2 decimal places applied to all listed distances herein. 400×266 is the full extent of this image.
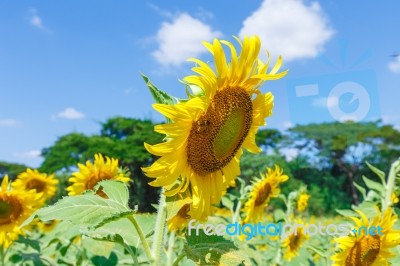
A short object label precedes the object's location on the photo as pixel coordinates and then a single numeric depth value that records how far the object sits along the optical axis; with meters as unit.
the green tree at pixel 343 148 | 31.41
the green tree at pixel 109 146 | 27.98
